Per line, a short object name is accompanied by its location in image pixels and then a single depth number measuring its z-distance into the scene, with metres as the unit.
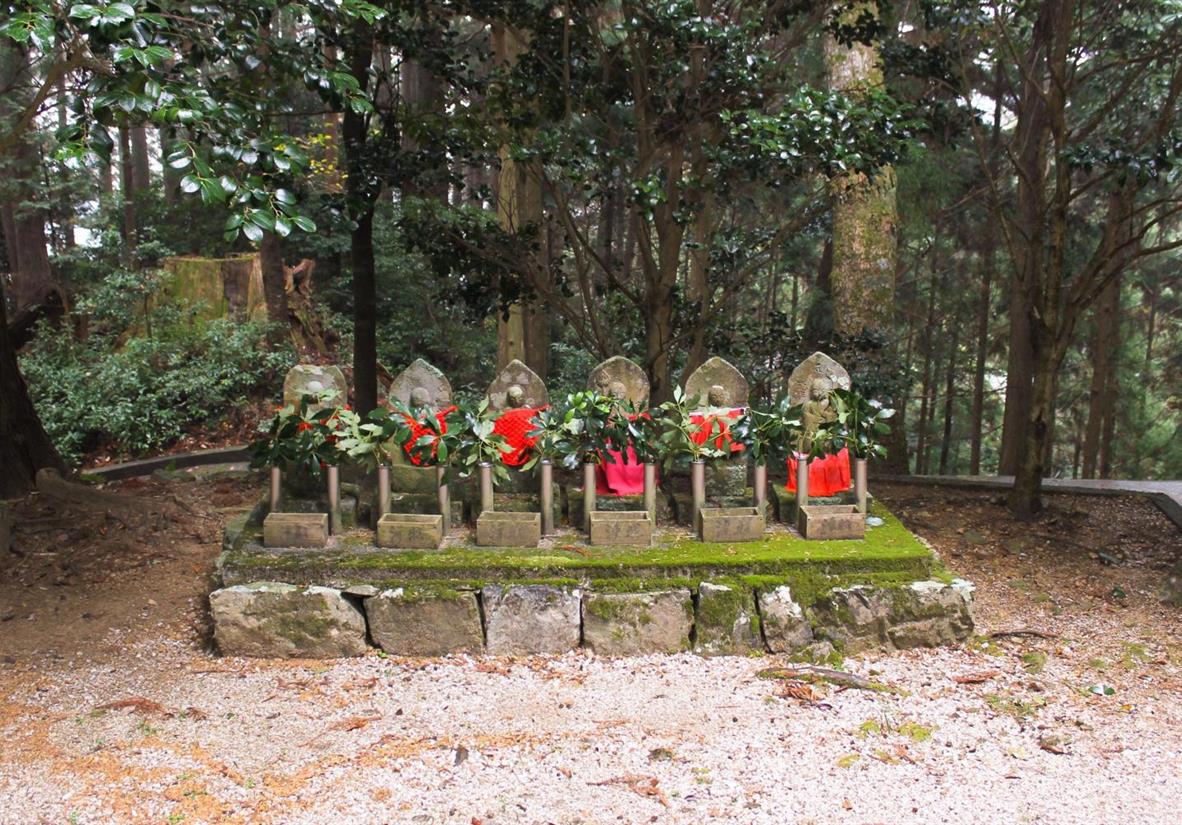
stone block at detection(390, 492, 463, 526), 4.82
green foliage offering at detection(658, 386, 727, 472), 4.75
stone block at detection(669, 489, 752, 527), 4.88
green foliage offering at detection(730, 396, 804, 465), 4.74
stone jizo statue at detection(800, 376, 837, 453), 5.02
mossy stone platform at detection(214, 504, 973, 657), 4.31
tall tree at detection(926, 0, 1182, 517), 5.48
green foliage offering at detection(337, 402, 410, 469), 4.63
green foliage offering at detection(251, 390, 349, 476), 4.66
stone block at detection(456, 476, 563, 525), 4.84
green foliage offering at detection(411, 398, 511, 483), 4.65
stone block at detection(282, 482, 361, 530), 4.79
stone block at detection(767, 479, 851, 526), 4.92
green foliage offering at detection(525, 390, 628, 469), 4.65
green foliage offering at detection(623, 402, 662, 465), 4.69
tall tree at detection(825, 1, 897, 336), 7.85
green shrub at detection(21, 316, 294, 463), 9.33
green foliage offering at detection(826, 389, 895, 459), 4.78
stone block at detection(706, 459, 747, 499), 4.89
